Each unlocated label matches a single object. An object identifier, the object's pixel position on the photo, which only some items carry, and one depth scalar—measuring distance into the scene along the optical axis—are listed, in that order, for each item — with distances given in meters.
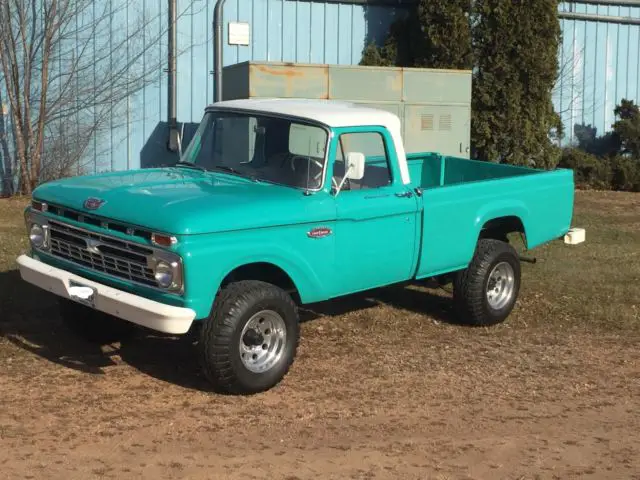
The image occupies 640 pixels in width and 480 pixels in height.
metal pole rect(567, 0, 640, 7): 17.17
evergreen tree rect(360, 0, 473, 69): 14.69
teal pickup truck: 5.67
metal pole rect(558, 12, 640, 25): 16.88
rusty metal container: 12.05
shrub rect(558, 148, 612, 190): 16.77
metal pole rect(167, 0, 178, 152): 13.81
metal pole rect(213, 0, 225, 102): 13.81
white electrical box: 14.08
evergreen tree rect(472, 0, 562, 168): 14.96
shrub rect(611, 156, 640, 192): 16.86
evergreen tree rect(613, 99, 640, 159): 17.34
